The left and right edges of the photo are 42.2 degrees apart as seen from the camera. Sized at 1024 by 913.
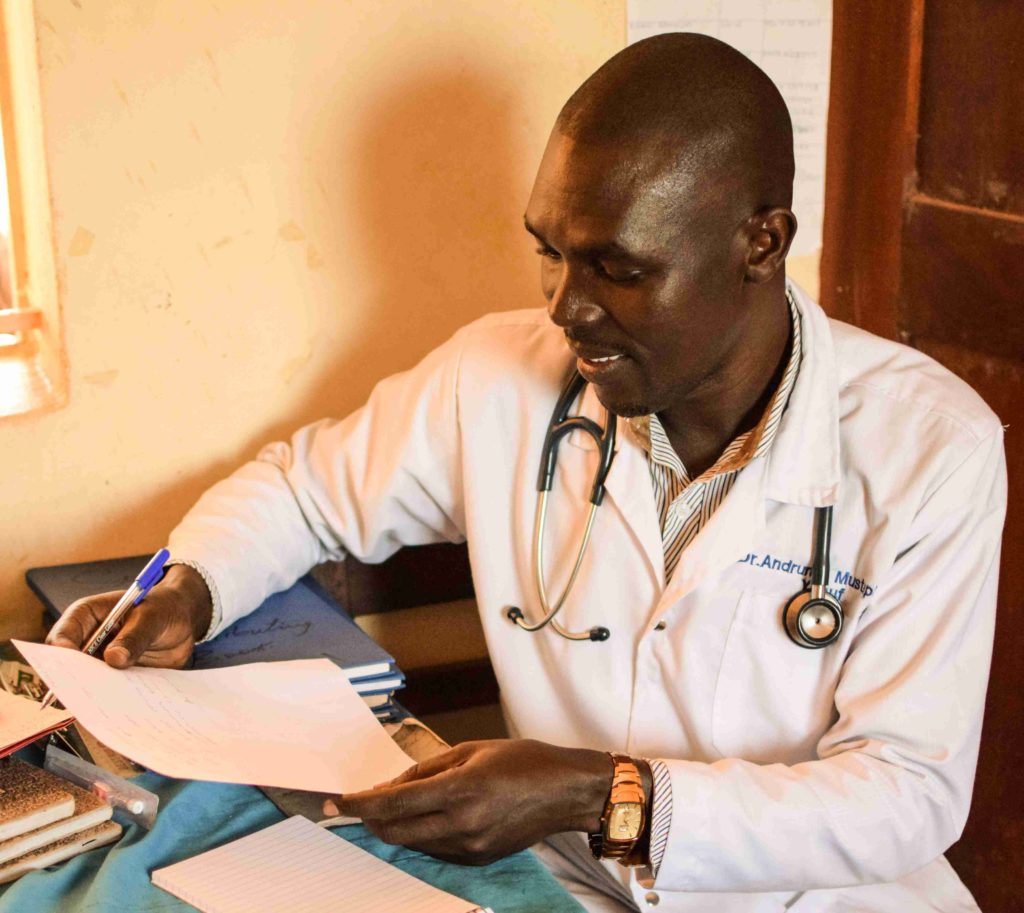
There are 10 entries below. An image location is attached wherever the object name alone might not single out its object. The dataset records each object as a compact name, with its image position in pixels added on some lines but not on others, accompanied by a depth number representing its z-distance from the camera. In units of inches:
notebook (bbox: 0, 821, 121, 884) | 46.5
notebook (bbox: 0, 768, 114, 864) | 46.9
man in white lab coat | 53.1
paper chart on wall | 81.0
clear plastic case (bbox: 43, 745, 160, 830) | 49.8
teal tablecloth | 45.3
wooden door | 78.7
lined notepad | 44.8
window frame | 68.5
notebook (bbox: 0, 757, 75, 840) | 47.4
